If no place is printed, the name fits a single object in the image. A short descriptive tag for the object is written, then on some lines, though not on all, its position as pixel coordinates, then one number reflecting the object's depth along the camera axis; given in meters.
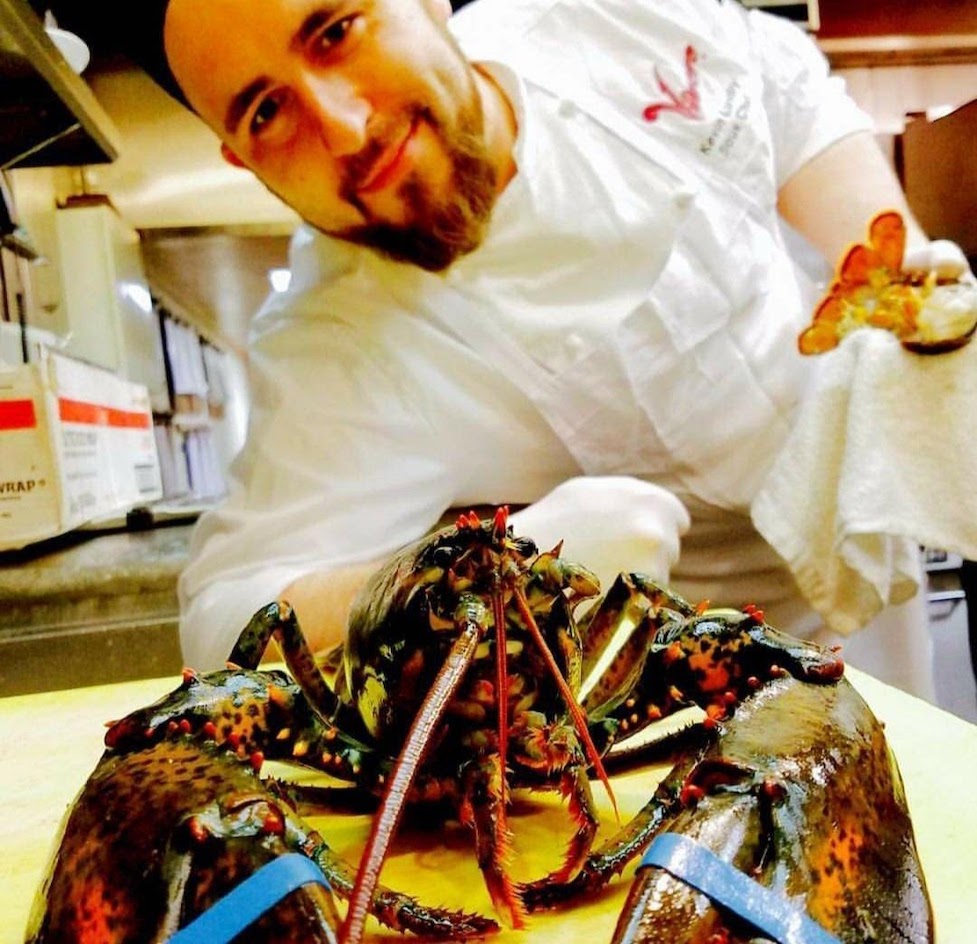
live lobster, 0.35
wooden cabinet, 2.18
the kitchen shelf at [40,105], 1.12
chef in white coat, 1.03
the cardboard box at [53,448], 1.28
